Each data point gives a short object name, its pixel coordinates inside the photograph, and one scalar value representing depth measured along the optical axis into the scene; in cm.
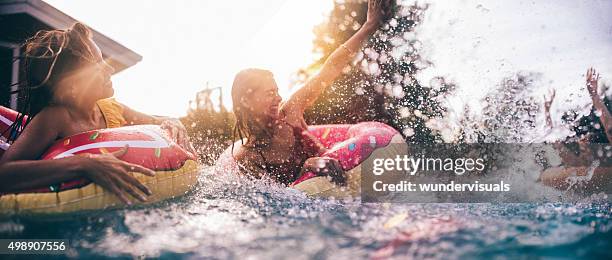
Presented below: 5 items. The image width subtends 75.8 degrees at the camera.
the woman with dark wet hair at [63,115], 208
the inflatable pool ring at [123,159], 210
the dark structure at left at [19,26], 552
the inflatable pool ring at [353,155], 283
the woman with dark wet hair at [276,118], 347
